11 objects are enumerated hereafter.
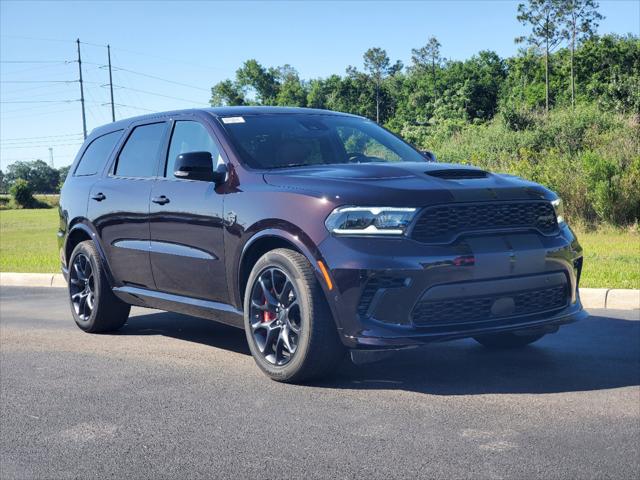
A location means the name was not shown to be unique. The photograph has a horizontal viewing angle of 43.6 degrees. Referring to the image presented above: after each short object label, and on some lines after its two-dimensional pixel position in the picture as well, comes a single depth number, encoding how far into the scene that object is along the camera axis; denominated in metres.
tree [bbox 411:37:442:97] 133.75
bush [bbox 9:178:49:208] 74.25
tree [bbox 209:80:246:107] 132.91
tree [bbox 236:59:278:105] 135.88
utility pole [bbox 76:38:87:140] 72.00
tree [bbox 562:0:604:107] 84.06
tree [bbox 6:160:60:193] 146.88
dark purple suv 4.66
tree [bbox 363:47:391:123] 144.00
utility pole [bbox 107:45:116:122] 78.06
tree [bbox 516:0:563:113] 84.06
